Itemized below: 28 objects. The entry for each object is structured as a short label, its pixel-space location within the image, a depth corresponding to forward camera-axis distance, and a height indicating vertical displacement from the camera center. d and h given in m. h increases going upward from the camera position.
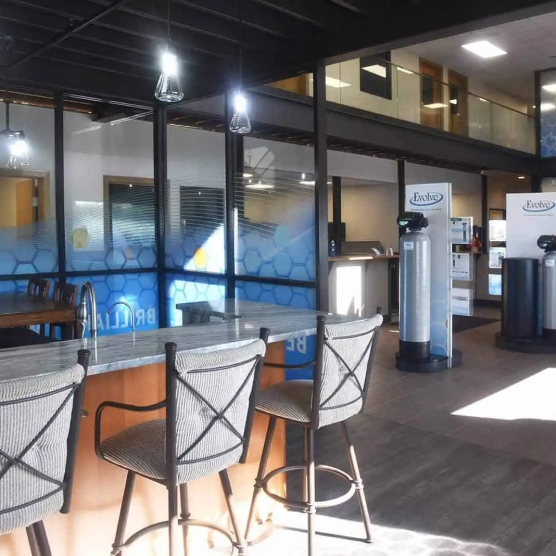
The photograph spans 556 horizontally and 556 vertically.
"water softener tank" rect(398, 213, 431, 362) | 6.09 -0.36
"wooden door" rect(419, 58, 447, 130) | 9.88 +2.55
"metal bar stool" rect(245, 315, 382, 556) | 2.37 -0.60
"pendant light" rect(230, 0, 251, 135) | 3.54 +0.84
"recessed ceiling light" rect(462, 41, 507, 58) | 10.54 +3.72
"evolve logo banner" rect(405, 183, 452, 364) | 6.27 +0.00
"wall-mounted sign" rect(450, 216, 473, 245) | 6.55 +0.25
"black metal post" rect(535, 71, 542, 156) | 12.04 +2.85
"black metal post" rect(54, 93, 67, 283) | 5.20 +0.64
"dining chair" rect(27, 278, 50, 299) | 4.71 -0.23
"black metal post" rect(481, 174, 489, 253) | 13.66 +1.10
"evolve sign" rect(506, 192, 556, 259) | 7.56 +0.42
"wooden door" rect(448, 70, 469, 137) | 10.52 +2.54
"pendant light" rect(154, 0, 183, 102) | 2.87 +0.86
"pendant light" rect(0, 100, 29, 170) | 4.59 +0.87
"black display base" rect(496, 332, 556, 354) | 7.07 -1.10
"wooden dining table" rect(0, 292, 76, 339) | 3.89 -0.35
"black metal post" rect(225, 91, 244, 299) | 5.16 +0.50
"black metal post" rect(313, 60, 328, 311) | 4.29 +0.51
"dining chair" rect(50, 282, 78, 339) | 4.45 -0.28
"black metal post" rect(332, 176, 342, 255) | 10.59 +0.81
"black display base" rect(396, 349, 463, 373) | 6.15 -1.14
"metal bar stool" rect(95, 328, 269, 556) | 1.87 -0.57
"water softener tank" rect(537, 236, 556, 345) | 7.15 -0.42
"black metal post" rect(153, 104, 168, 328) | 5.84 +0.63
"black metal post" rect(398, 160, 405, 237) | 11.17 +1.34
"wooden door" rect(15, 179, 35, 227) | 5.23 +0.50
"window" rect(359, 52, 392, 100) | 8.65 +2.69
